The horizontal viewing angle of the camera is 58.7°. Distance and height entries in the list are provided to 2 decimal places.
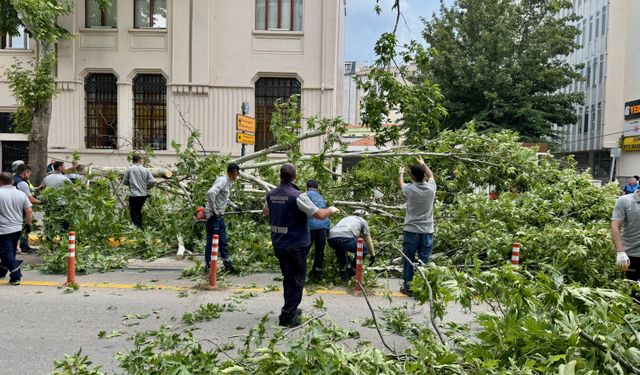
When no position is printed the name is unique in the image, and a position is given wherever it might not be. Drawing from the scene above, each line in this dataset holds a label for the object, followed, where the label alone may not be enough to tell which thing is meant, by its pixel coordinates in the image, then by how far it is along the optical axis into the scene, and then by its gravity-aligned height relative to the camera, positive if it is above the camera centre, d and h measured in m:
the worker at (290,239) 6.21 -0.86
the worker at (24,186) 9.91 -0.57
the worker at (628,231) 6.05 -0.68
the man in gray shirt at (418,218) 7.52 -0.73
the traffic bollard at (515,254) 7.54 -1.17
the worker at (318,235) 8.18 -1.07
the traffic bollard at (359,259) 7.76 -1.33
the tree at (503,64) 24.36 +4.41
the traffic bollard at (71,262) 8.16 -1.53
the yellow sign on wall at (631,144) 34.14 +1.49
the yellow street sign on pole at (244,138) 13.79 +0.52
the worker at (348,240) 8.18 -1.14
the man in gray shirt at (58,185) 10.29 -0.57
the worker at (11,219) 7.84 -0.91
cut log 11.78 -0.32
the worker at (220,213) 8.55 -0.82
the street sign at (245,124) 13.65 +0.87
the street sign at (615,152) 29.91 +0.82
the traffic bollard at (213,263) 7.95 -1.46
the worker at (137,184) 11.00 -0.54
